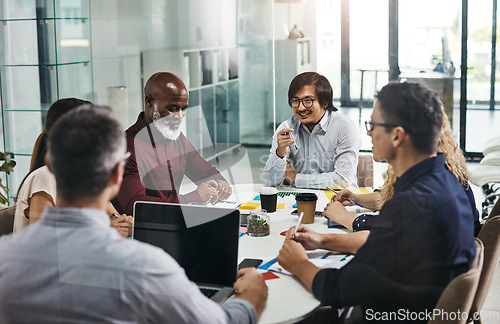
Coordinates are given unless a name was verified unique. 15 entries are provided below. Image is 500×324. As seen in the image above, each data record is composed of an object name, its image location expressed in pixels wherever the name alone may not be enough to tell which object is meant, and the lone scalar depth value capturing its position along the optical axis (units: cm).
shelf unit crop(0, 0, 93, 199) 375
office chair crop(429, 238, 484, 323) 150
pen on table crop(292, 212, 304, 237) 200
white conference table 151
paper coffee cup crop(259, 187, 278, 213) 242
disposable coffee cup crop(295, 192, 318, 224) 229
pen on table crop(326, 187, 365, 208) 248
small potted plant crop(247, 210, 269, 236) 213
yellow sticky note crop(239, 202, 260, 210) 245
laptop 163
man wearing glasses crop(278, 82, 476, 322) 156
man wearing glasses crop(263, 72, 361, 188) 297
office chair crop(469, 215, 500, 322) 198
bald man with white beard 234
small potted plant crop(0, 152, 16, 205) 356
